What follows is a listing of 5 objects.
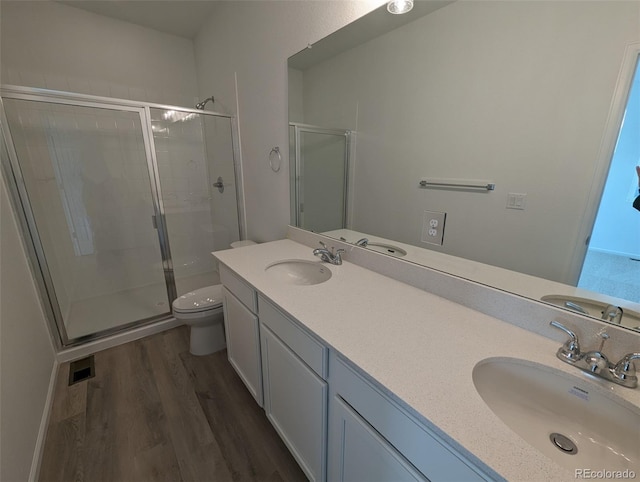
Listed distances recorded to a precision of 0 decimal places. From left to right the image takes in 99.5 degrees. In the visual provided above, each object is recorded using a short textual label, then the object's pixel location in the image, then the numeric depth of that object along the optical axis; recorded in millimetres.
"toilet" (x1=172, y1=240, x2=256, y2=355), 1877
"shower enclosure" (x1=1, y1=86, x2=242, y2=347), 2094
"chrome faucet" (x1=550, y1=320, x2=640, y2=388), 659
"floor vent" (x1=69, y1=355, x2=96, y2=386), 1815
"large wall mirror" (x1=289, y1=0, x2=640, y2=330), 732
